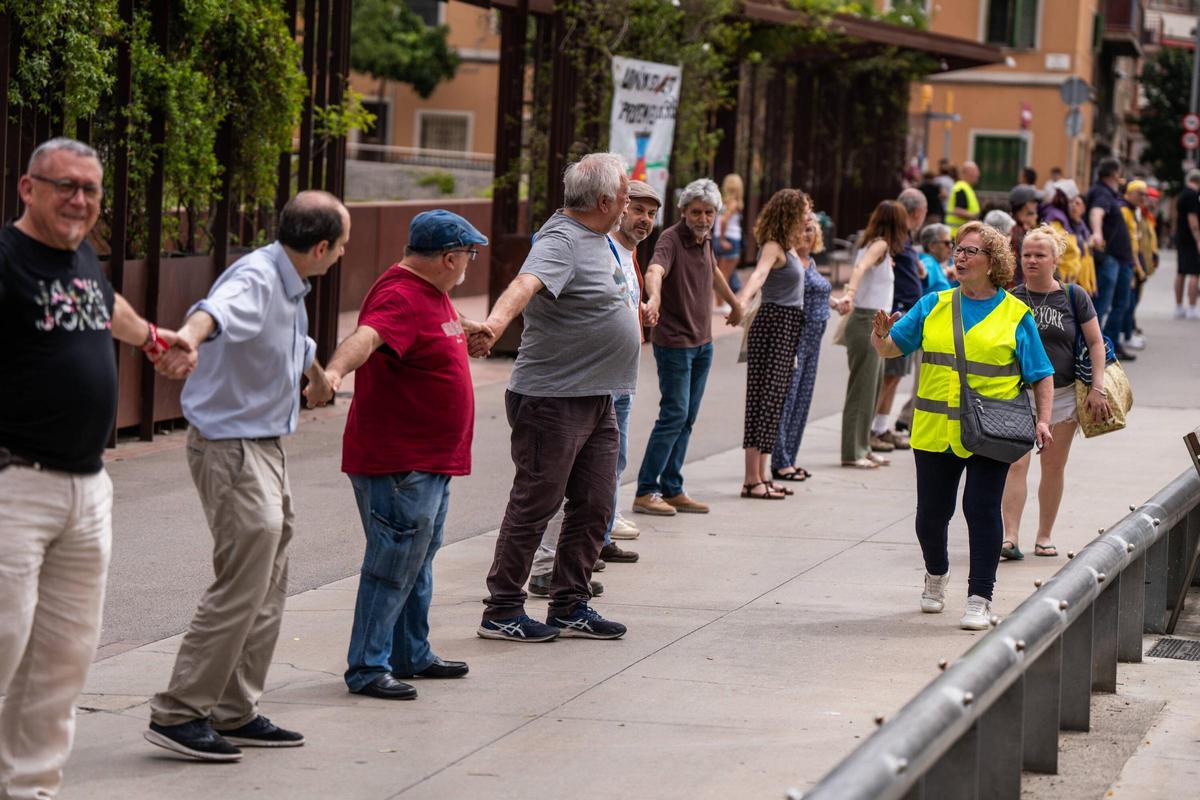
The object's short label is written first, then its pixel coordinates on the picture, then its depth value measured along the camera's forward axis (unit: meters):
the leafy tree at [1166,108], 65.62
